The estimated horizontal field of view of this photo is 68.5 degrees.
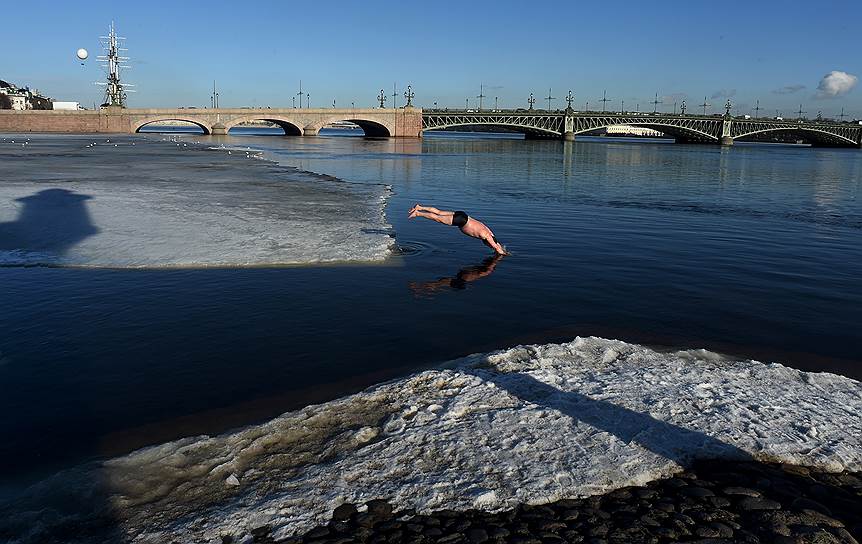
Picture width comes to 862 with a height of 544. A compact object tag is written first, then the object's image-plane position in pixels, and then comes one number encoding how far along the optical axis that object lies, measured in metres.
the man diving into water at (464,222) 13.65
